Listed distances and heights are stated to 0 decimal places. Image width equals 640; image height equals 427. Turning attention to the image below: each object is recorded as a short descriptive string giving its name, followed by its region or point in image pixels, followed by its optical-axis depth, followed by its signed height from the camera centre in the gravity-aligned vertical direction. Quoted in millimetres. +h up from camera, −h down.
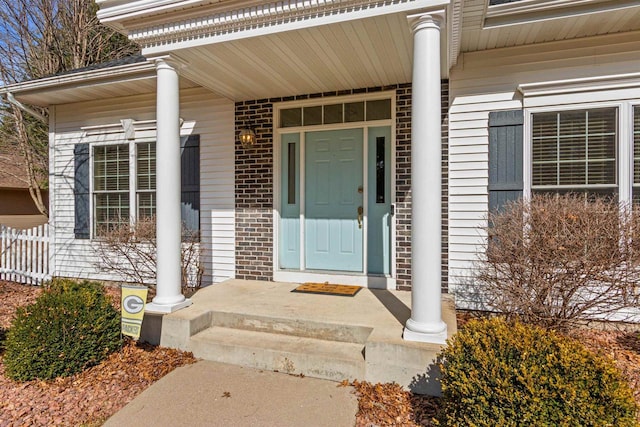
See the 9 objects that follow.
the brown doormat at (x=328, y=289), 4289 -967
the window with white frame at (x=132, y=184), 5453 +422
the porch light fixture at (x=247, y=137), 5078 +1031
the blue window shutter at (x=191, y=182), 5434 +430
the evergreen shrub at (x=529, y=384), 1820 -925
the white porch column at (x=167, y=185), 3648 +255
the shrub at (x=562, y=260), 2873 -401
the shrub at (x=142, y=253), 4918 -619
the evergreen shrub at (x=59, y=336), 2951 -1065
